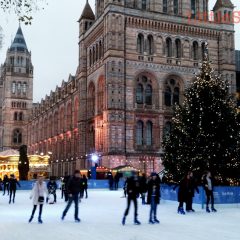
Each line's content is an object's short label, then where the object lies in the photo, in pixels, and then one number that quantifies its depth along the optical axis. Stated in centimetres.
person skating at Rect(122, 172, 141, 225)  1453
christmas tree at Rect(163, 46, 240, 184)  2627
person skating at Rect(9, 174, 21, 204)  2643
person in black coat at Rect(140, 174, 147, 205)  1596
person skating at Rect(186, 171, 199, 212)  1928
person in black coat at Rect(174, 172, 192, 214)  1881
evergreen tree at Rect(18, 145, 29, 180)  5312
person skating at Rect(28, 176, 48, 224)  1567
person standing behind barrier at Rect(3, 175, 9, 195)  3634
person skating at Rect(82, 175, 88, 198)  2906
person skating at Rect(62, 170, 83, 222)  1559
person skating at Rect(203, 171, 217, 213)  1951
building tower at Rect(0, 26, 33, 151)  11550
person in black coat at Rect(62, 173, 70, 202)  2630
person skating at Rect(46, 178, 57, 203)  2591
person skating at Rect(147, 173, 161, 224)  1535
